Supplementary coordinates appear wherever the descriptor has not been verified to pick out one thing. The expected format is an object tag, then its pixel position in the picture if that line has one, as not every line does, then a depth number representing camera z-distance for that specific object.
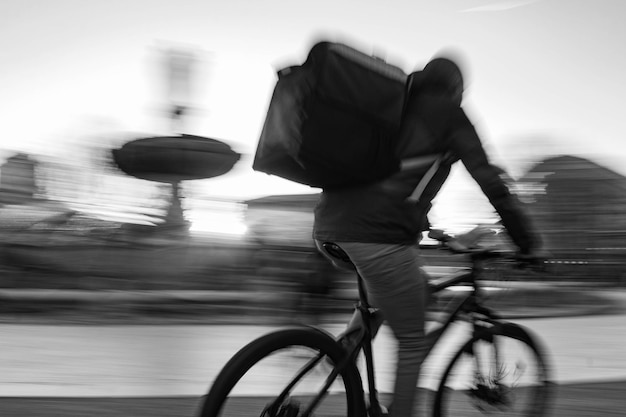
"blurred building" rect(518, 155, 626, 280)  48.12
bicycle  2.81
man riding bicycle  2.87
